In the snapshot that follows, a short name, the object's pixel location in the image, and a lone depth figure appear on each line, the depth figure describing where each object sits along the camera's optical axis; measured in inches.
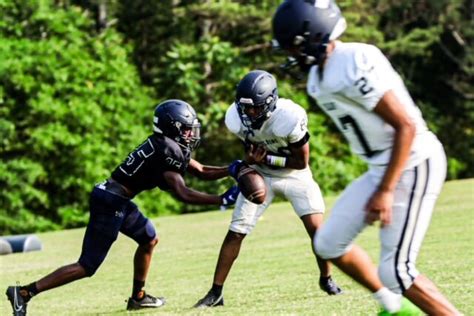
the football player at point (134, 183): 649.0
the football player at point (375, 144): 443.8
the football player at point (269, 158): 645.9
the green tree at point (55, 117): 2199.8
